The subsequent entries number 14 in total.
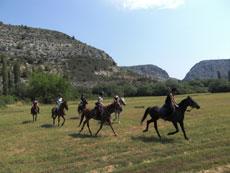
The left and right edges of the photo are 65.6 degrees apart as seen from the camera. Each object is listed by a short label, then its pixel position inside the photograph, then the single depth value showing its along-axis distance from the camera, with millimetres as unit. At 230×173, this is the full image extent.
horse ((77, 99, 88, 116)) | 15453
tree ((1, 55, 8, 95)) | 60175
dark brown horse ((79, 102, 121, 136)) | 10909
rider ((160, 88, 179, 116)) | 9695
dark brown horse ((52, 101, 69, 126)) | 14599
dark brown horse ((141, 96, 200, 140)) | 9891
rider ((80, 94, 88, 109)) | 15457
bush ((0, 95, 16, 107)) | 49462
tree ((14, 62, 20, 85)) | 67875
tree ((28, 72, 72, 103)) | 53219
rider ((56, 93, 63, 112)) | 15543
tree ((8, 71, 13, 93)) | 64812
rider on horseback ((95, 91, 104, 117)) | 11383
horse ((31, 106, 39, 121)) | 18453
